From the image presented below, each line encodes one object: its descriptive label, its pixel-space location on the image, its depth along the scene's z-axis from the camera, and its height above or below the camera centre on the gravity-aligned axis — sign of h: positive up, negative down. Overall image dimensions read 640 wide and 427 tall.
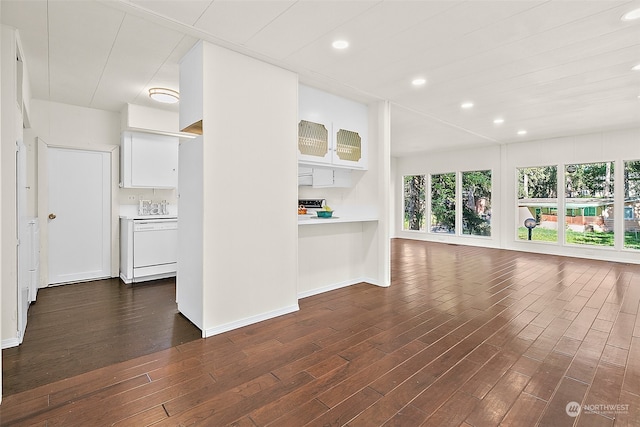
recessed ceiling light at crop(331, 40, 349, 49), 2.88 +1.54
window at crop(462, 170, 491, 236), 8.62 +0.26
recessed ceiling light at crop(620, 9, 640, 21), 2.47 +1.57
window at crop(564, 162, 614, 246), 6.75 +0.23
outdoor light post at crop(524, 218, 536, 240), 7.78 -0.26
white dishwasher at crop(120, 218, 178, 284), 4.63 -0.59
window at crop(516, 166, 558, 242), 7.48 +0.26
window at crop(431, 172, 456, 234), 9.32 +0.27
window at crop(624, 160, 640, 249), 6.41 +0.19
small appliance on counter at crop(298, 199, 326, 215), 4.25 +0.09
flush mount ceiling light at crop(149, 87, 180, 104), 4.08 +1.51
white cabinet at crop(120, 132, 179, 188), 4.90 +0.79
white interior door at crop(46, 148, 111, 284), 4.60 -0.09
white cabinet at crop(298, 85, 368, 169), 3.95 +1.09
